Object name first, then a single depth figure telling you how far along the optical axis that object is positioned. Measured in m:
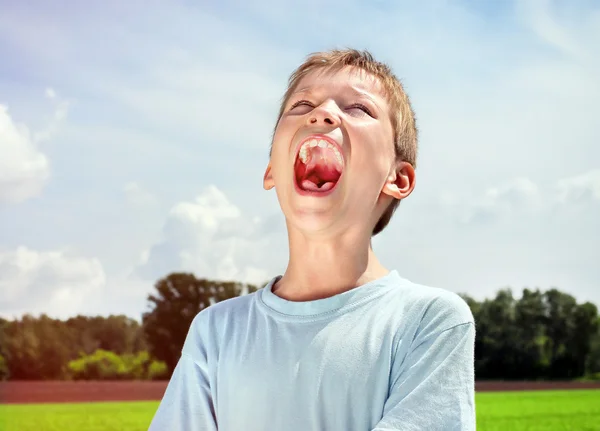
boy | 1.41
